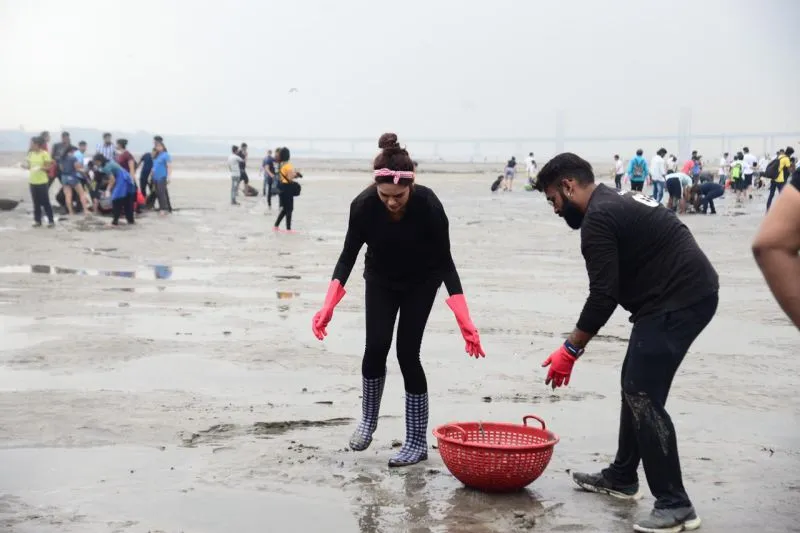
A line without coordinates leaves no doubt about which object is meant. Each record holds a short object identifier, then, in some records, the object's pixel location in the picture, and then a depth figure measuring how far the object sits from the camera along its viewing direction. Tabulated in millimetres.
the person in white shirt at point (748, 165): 38562
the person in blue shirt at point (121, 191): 23516
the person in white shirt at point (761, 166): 44800
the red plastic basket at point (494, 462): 5543
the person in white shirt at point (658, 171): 31547
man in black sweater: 5121
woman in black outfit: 6246
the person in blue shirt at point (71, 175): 25266
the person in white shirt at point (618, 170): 44281
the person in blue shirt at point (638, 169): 30219
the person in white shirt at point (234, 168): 32812
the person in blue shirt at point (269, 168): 30953
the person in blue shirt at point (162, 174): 26625
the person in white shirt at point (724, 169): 48594
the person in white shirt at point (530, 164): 50138
